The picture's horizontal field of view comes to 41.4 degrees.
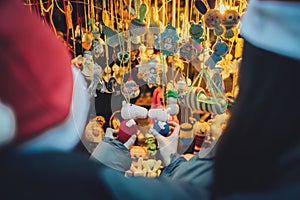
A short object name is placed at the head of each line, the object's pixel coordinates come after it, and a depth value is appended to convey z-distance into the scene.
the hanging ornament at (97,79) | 0.91
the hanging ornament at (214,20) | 0.85
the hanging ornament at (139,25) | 0.87
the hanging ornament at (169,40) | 0.88
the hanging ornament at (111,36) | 0.90
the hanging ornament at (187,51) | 0.89
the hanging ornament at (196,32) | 0.87
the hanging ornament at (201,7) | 0.84
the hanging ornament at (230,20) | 0.83
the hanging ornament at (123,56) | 0.92
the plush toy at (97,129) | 0.81
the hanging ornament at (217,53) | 0.88
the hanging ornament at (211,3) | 0.84
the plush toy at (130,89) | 0.94
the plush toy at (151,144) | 0.94
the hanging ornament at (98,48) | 0.92
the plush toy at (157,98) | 0.93
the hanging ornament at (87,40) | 0.91
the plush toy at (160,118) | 0.92
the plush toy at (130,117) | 0.92
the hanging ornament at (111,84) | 0.94
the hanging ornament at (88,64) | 0.90
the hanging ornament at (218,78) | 0.89
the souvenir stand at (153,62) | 0.86
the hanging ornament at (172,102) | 0.93
